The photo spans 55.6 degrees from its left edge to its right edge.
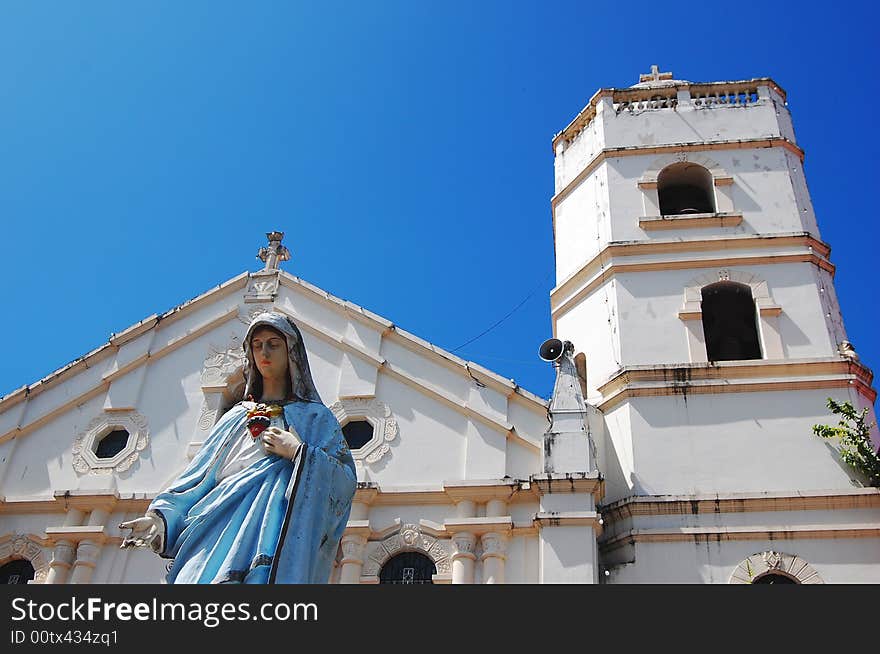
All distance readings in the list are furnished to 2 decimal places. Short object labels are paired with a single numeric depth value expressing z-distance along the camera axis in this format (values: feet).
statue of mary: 17.16
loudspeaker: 44.73
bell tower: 41.39
